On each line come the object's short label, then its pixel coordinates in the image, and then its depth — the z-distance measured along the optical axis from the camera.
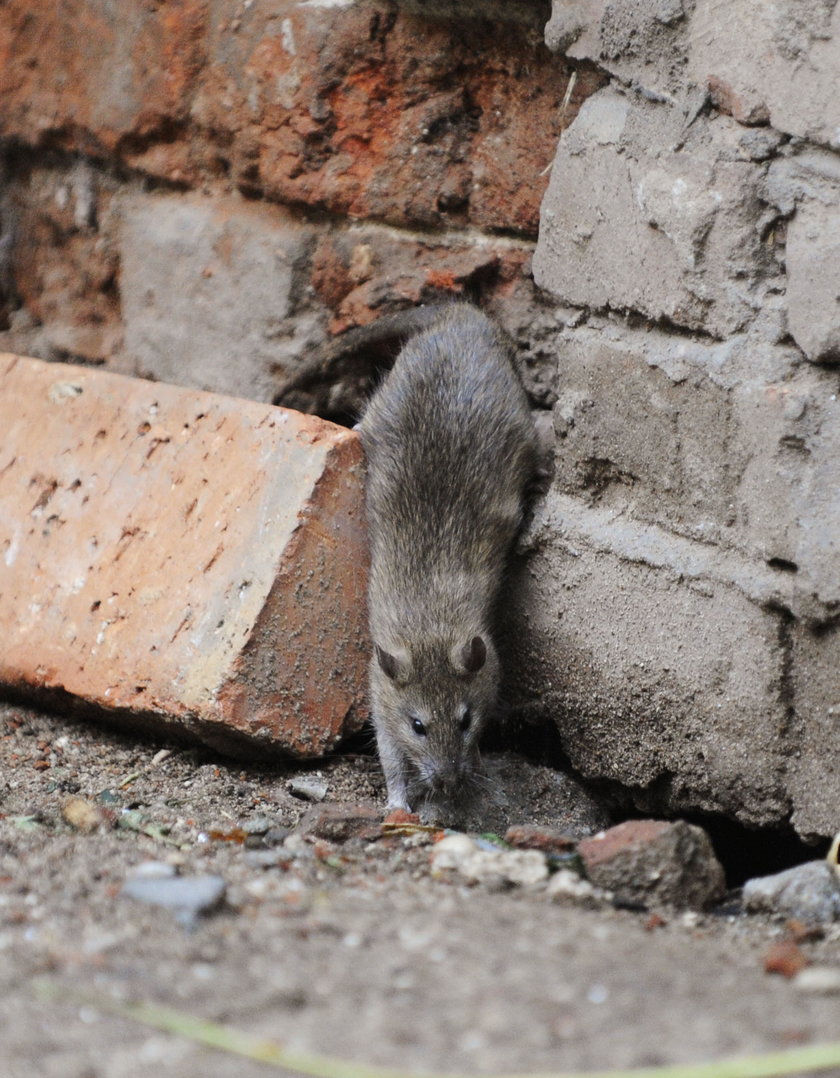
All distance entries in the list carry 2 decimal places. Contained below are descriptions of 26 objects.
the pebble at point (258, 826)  7.45
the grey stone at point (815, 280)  6.29
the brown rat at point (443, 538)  9.20
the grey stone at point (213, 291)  9.86
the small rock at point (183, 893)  5.50
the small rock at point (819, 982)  4.84
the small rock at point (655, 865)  6.29
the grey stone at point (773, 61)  6.18
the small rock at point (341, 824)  7.26
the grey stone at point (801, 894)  6.25
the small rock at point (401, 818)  7.53
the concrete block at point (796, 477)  6.53
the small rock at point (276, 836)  7.17
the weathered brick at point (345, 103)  9.01
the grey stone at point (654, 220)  6.83
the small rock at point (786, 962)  5.08
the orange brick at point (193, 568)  8.36
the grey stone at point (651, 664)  7.26
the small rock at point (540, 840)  6.75
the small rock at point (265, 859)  6.44
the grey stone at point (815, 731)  6.77
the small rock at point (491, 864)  6.30
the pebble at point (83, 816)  7.23
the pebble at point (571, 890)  6.09
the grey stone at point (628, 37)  7.09
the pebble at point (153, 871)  6.03
